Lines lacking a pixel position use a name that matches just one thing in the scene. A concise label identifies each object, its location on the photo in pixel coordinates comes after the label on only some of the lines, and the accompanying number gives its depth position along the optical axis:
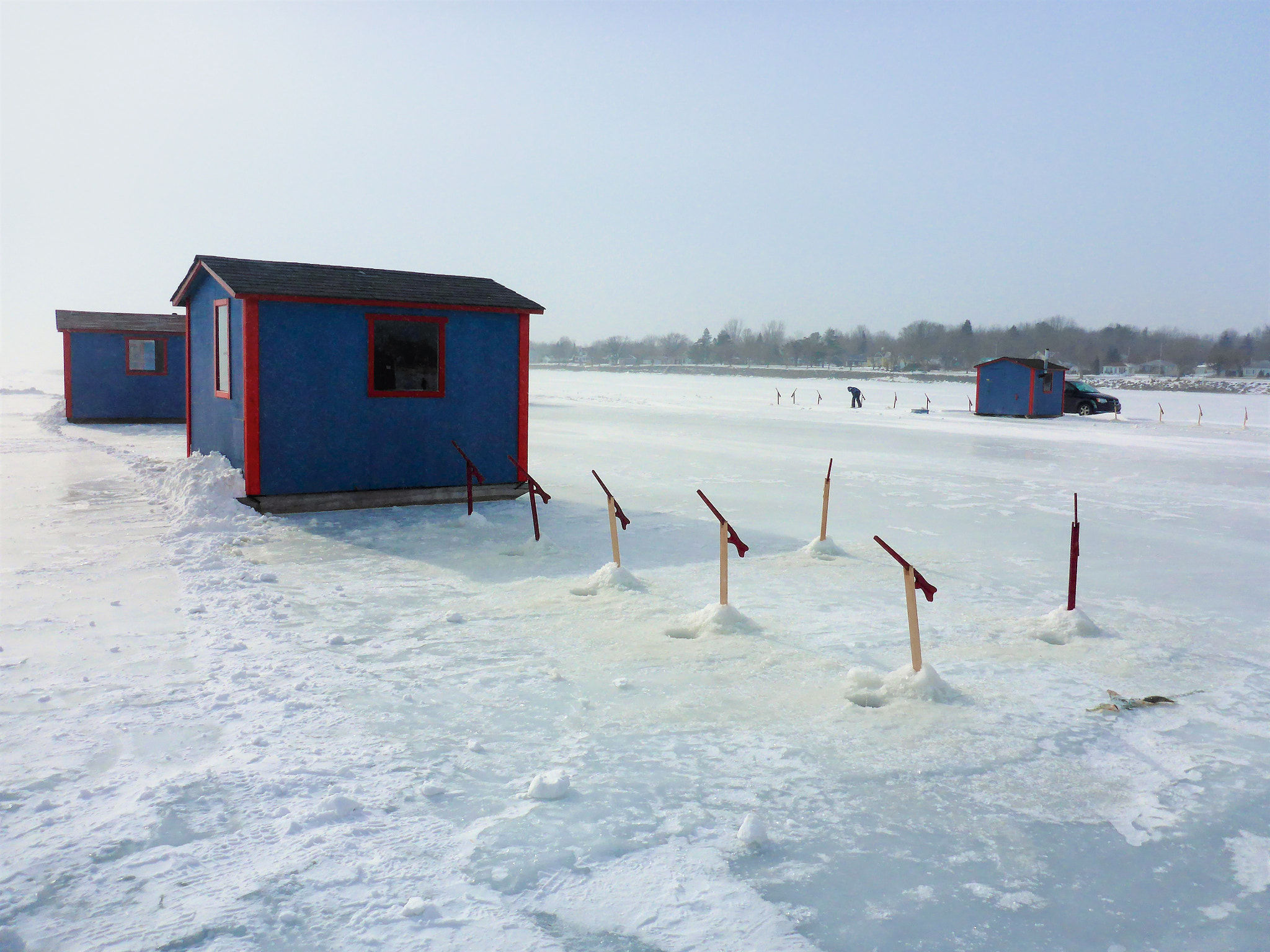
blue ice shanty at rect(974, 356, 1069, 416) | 38.62
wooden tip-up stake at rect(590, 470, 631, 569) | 8.50
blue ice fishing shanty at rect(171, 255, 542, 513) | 12.26
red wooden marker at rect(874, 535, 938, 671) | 5.97
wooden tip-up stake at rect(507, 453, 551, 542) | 10.07
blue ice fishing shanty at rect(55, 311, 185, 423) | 26.44
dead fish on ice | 5.88
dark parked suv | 40.81
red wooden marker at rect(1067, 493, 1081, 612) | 7.39
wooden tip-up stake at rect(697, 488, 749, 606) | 7.22
